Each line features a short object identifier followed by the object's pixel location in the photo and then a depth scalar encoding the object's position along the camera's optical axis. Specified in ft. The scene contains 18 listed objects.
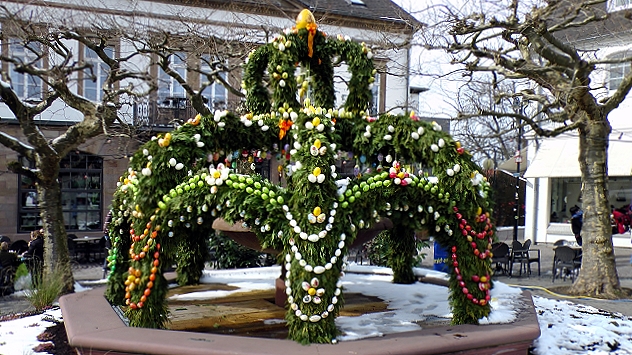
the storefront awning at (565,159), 65.26
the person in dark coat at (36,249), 41.88
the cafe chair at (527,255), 46.64
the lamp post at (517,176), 71.09
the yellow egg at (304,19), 22.38
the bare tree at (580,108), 33.76
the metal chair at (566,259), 42.39
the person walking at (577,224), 59.21
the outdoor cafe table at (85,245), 52.37
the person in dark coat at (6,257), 37.52
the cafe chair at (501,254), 45.50
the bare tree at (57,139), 33.83
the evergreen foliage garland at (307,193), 17.90
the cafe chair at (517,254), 46.75
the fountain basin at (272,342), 16.92
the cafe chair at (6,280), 36.88
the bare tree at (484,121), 41.47
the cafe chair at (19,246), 47.31
